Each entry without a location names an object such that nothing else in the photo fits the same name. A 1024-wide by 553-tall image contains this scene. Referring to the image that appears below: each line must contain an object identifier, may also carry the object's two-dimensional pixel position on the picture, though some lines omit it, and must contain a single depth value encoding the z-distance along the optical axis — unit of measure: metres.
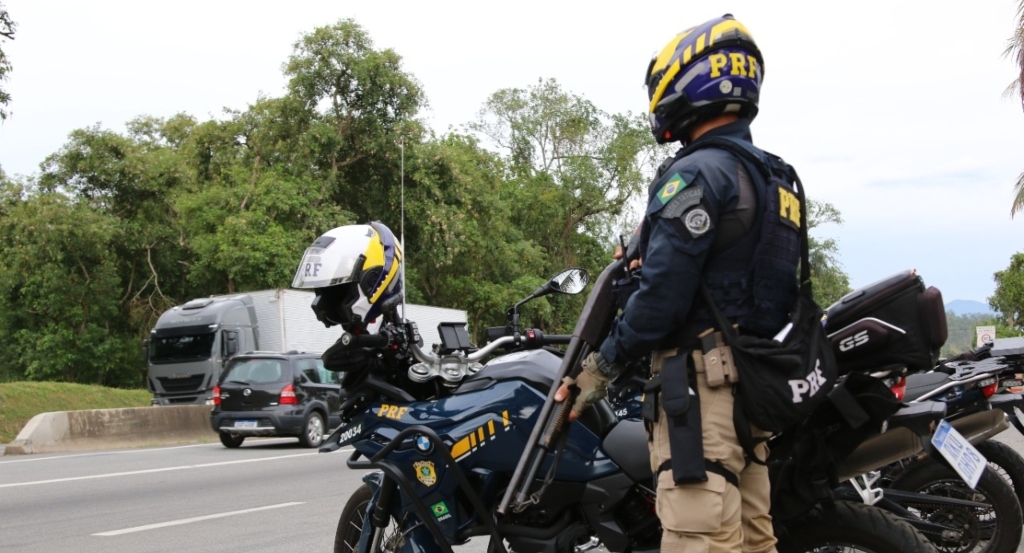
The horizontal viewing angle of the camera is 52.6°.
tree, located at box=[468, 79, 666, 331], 40.91
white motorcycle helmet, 4.12
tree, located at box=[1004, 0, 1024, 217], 20.22
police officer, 2.91
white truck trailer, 23.09
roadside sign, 22.20
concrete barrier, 16.59
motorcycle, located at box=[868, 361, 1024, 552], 4.58
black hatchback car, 16.30
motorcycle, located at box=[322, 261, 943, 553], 3.45
